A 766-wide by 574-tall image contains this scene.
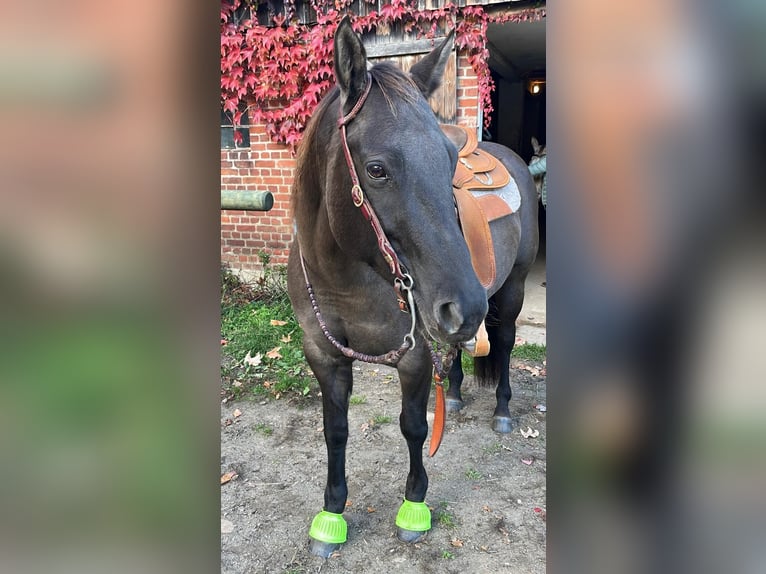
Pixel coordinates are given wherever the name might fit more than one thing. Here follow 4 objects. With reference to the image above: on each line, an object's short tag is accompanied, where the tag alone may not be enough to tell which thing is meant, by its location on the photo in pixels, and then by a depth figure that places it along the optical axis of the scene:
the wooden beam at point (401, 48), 4.78
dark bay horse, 1.39
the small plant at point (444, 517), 2.38
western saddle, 2.39
